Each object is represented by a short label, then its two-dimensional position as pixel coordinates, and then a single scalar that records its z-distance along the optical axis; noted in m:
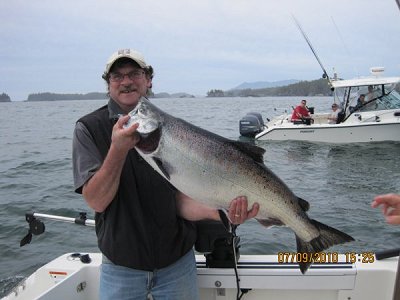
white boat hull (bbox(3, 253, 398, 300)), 3.79
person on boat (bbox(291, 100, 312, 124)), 22.62
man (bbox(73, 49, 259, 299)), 2.94
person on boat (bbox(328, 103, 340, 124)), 22.02
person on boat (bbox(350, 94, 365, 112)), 21.11
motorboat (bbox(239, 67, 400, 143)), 20.33
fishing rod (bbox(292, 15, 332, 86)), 21.81
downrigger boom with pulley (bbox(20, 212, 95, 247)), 4.75
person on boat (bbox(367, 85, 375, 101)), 20.89
